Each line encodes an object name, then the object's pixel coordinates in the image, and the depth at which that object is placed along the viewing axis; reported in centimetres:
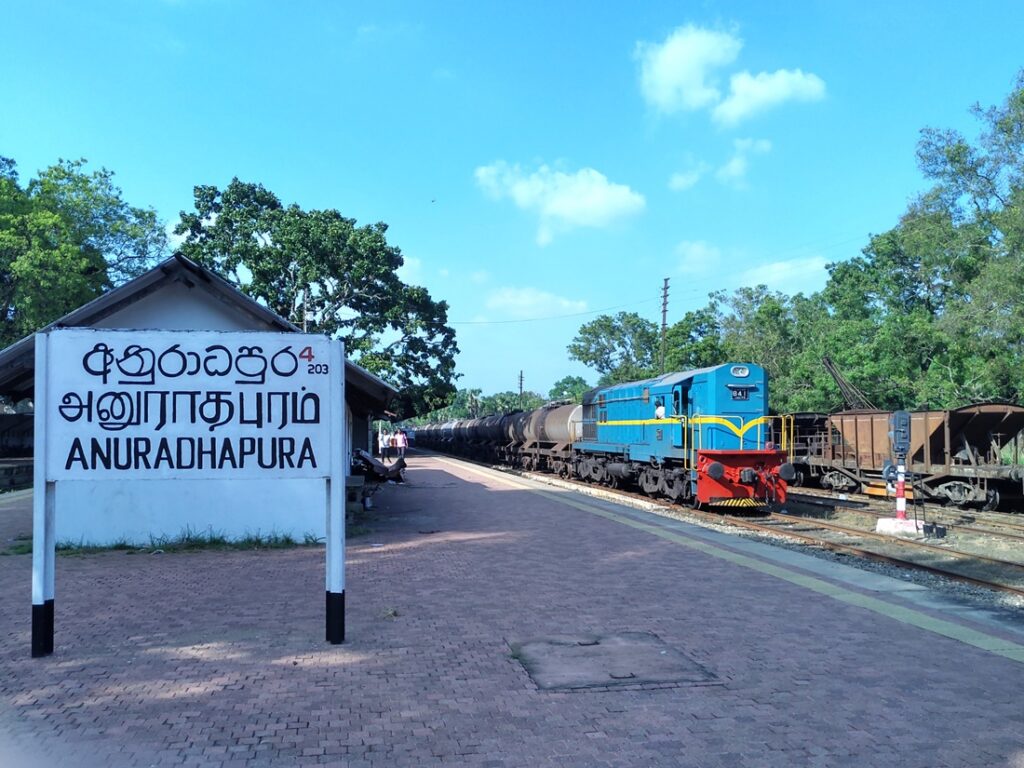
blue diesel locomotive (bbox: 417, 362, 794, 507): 1681
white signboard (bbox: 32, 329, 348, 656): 604
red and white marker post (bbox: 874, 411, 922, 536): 1435
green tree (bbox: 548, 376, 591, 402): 11188
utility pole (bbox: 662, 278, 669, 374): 4534
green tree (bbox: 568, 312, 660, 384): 7438
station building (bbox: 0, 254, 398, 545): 1123
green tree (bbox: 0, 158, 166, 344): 2984
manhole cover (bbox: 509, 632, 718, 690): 547
